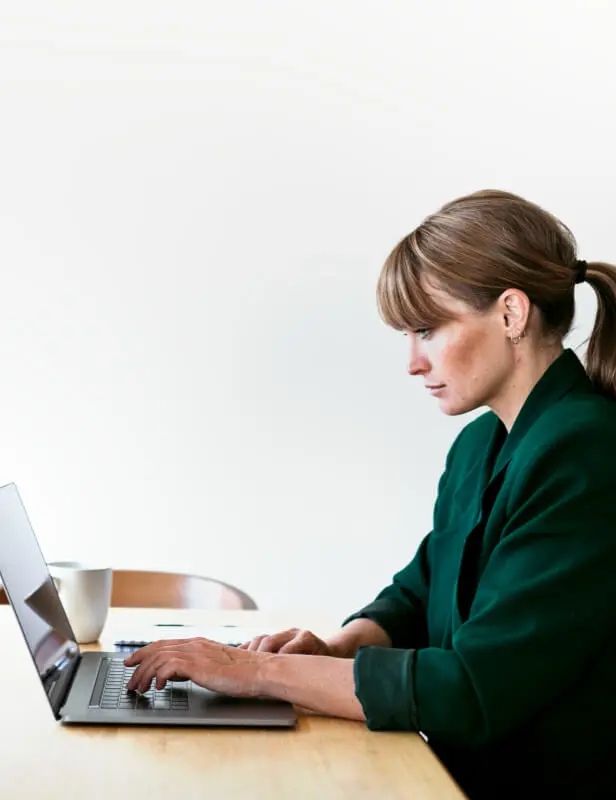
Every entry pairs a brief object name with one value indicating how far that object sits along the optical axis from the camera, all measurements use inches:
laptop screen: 44.8
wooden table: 36.4
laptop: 43.4
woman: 43.8
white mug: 58.7
